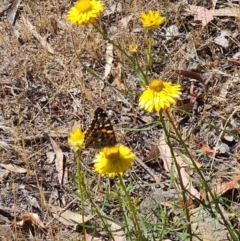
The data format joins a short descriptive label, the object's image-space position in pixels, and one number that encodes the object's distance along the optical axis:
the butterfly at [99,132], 1.62
